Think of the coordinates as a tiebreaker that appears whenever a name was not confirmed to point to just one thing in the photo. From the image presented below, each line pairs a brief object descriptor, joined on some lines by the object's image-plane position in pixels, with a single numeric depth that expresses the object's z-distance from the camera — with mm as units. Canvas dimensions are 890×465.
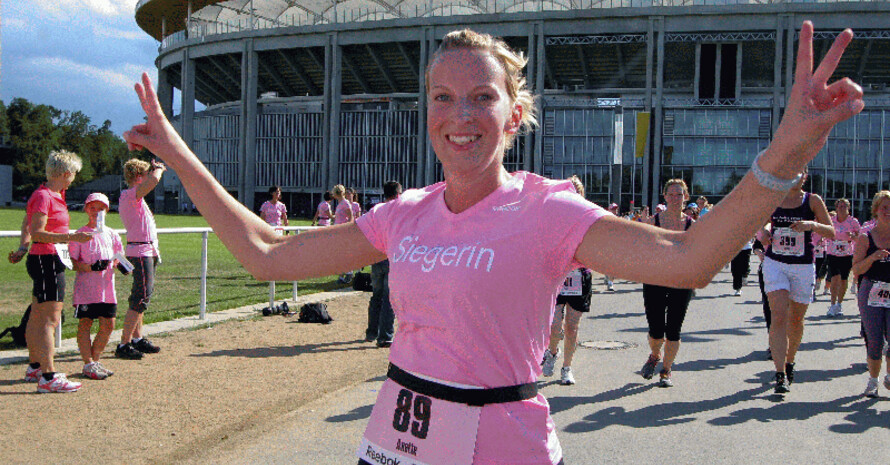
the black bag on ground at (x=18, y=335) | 8525
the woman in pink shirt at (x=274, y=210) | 17812
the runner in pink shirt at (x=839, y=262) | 13959
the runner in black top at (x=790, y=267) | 7645
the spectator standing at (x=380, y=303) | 9742
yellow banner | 30092
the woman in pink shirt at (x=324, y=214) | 19920
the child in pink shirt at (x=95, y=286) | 7289
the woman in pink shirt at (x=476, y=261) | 1868
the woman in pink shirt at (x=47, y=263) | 6707
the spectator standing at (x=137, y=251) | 8289
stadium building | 52031
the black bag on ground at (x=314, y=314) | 11523
